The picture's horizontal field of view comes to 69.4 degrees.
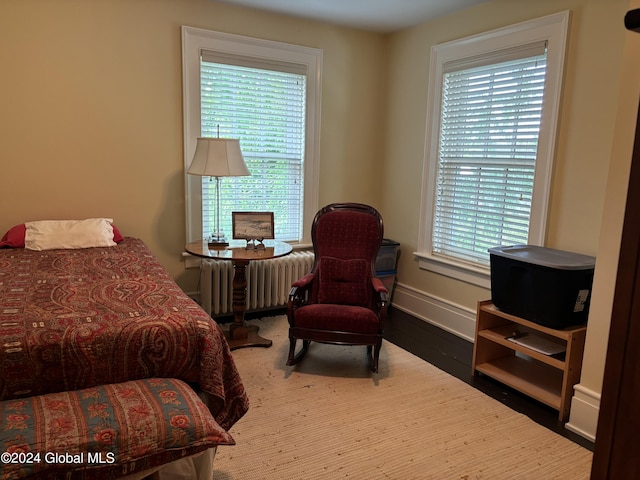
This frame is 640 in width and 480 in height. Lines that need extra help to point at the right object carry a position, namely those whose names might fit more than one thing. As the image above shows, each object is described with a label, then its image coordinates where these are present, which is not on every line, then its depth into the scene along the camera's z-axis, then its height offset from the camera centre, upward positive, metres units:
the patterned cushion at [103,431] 1.29 -0.78
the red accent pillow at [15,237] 2.96 -0.47
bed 1.42 -0.69
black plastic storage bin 2.54 -0.57
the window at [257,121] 3.63 +0.43
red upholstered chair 2.97 -0.80
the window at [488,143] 3.09 +0.28
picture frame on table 3.46 -0.40
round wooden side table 3.23 -0.71
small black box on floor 4.28 -0.73
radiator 3.71 -0.91
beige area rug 2.11 -1.31
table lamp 3.22 +0.08
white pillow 2.98 -0.45
